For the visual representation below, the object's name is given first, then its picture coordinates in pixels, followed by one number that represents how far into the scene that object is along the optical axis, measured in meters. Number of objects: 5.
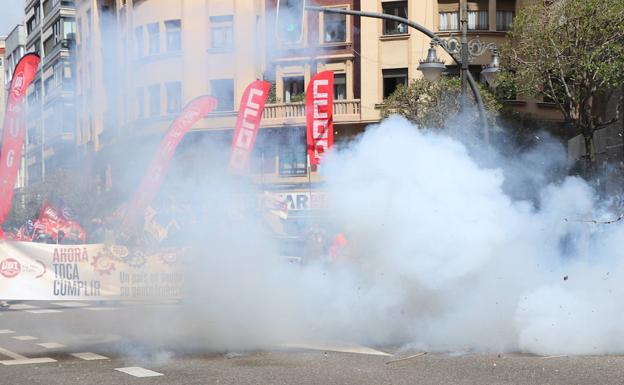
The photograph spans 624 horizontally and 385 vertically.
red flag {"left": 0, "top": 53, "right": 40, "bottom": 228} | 17.17
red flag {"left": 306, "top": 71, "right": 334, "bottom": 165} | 24.73
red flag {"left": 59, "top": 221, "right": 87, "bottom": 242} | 19.10
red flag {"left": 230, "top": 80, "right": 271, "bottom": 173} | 15.65
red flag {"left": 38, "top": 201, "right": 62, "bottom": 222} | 21.31
